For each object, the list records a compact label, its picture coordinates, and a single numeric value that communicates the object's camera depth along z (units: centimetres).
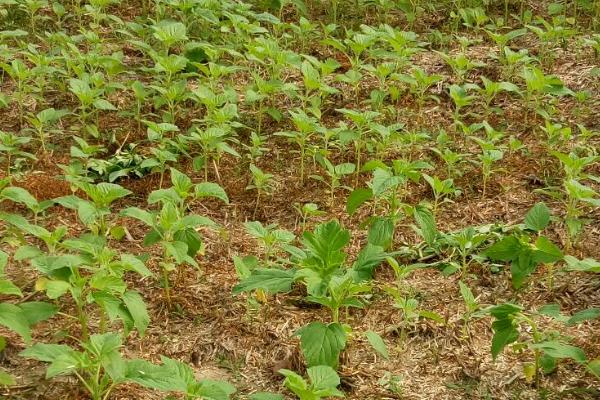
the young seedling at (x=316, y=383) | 234
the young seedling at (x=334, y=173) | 388
